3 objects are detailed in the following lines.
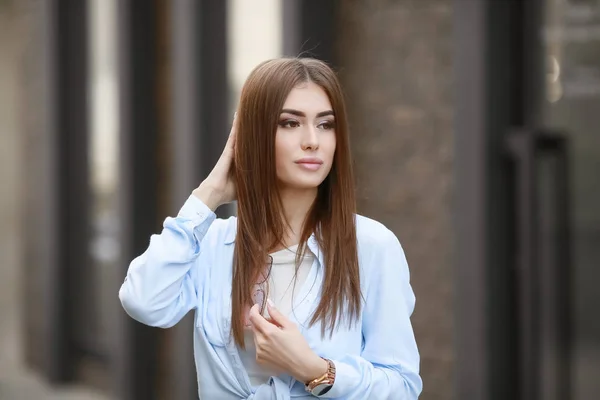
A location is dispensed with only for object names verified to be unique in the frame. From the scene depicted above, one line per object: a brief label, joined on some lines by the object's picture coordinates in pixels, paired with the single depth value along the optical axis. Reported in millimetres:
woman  3666
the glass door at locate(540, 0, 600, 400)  9039
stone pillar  9937
